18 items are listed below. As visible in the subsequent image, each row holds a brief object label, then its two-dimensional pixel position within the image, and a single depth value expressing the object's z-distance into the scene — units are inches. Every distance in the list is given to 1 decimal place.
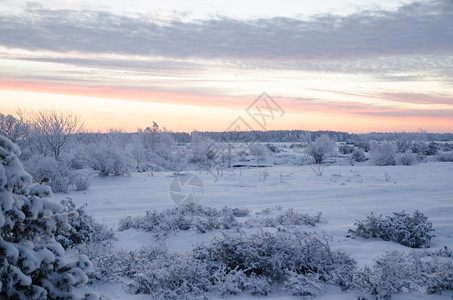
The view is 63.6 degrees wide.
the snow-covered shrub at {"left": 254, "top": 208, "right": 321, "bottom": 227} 314.0
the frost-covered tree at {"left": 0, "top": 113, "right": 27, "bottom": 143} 852.6
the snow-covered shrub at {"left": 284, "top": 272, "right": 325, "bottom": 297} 169.5
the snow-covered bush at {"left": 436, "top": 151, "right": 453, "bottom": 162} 1279.5
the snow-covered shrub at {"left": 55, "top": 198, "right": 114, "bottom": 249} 254.1
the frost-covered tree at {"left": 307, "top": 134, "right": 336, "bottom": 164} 1425.9
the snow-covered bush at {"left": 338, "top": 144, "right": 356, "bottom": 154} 1877.5
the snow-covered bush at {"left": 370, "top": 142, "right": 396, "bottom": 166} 1159.6
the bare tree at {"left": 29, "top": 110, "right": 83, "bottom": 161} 866.1
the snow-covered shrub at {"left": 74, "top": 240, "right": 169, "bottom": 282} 194.4
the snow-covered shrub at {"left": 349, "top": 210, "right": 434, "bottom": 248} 273.7
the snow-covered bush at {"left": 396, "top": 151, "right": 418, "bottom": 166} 1114.1
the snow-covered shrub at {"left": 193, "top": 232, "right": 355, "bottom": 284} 189.9
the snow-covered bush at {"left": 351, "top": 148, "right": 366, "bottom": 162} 1422.2
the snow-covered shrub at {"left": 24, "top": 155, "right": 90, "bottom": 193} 538.9
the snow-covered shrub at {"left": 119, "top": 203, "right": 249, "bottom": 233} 310.0
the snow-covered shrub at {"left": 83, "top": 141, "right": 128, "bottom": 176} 736.8
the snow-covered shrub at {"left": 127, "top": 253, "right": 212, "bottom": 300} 166.9
